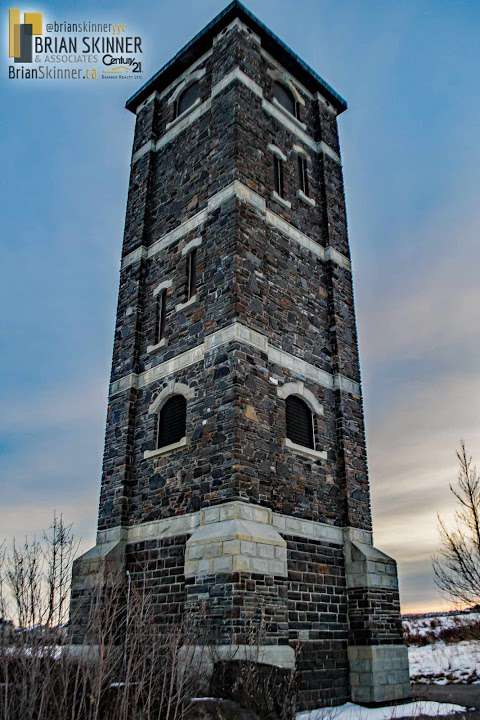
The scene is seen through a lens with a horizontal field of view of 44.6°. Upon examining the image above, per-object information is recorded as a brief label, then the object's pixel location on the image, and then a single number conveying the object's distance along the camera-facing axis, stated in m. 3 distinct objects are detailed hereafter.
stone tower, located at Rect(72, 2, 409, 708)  11.48
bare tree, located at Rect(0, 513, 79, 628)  6.82
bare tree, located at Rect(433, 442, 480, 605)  17.78
